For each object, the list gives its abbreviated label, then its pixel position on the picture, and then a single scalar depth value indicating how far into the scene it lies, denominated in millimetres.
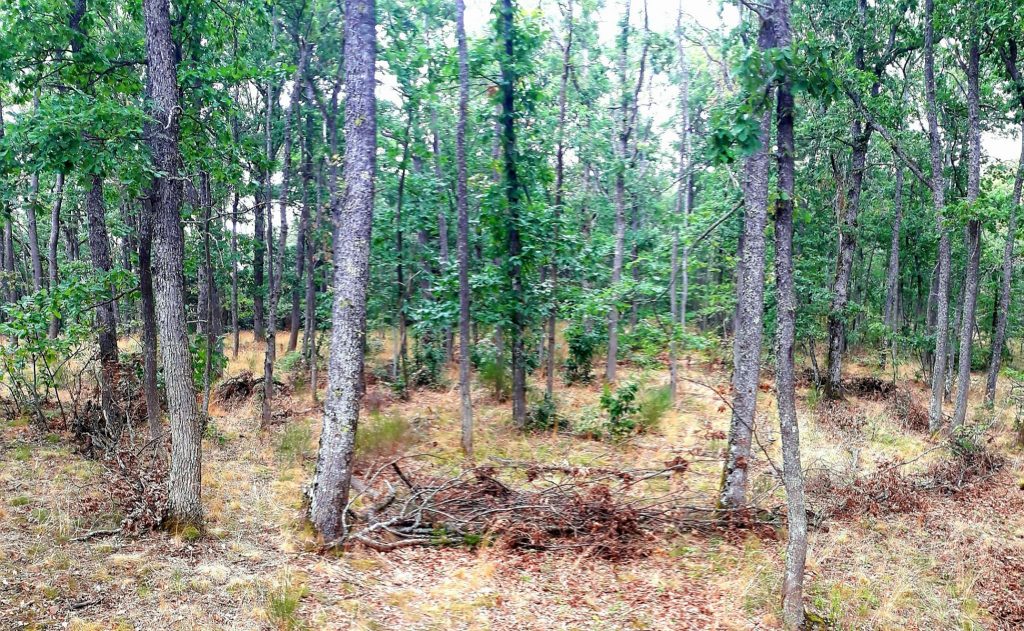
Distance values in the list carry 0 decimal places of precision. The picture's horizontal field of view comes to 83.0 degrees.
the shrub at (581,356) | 16812
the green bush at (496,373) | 15375
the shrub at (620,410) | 12227
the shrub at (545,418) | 13203
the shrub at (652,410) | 12992
